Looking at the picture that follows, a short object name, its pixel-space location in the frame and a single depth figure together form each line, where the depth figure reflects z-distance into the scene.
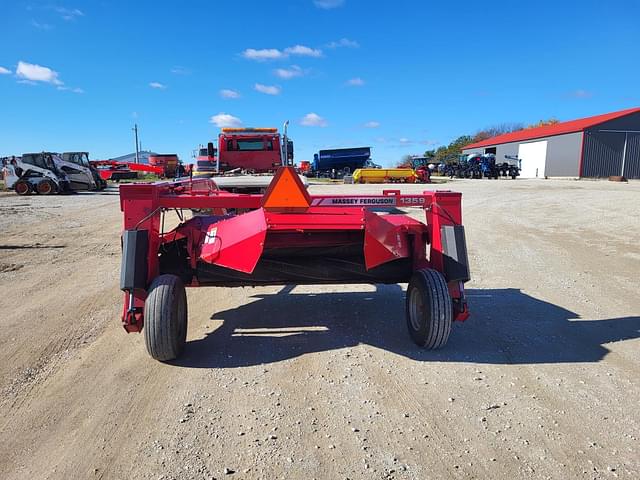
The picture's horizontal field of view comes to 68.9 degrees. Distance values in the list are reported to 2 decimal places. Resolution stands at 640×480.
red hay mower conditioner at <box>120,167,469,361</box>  3.34
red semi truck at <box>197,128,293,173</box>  11.37
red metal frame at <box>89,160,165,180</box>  32.22
